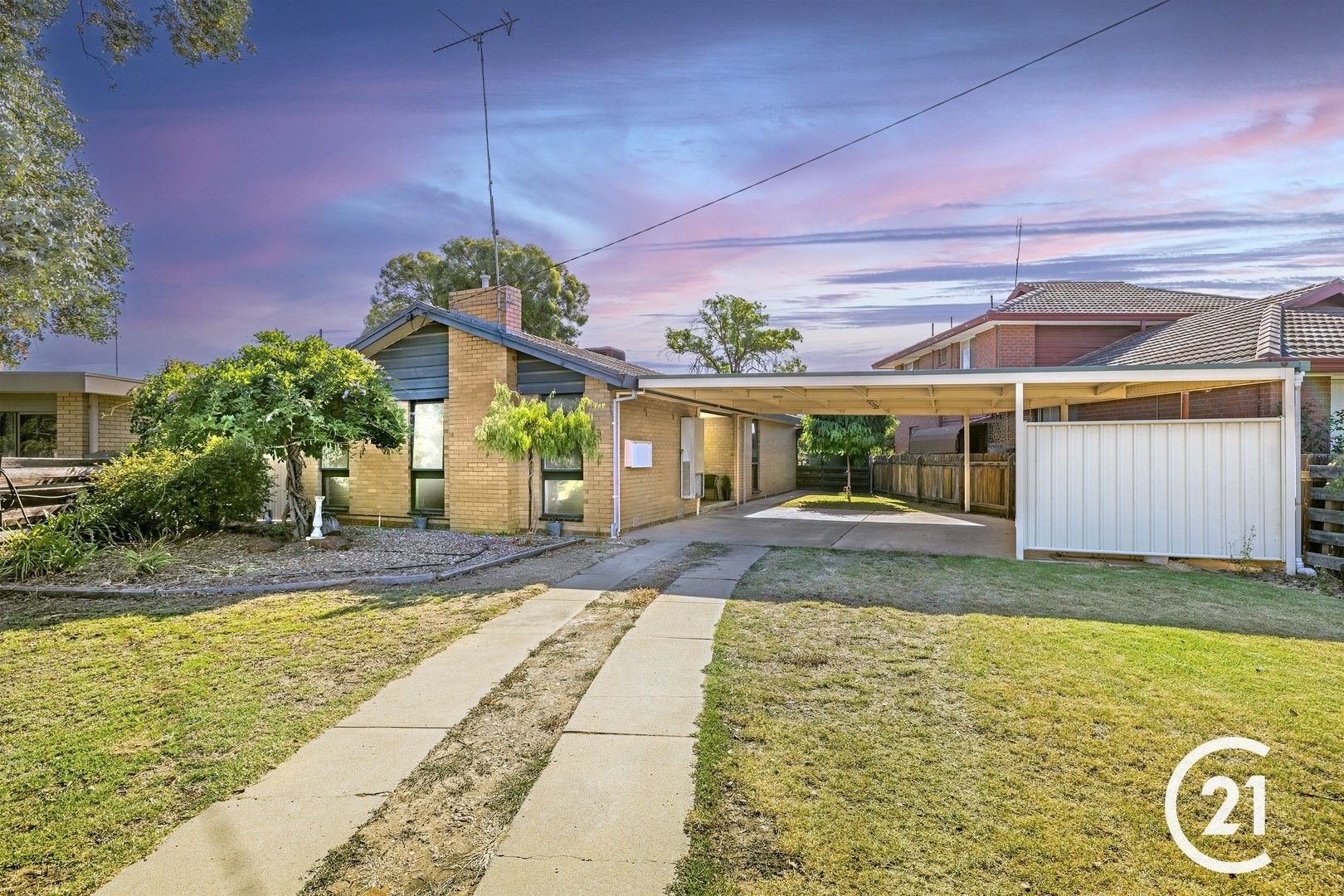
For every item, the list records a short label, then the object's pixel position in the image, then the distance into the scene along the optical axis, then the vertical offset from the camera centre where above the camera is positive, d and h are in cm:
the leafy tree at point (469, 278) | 3284 +870
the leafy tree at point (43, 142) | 740 +423
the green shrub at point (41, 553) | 757 -123
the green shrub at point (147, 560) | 770 -132
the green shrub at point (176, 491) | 923 -61
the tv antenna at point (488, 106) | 1161 +670
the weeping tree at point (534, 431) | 983 +28
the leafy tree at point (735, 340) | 3703 +627
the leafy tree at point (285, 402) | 885 +68
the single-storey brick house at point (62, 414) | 1684 +97
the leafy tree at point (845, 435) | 2259 +53
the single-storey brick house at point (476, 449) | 1145 +18
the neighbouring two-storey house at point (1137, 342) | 1084 +263
